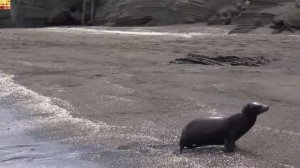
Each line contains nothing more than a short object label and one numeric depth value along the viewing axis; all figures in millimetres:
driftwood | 19969
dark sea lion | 8656
